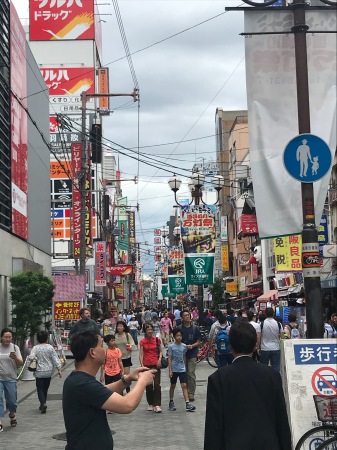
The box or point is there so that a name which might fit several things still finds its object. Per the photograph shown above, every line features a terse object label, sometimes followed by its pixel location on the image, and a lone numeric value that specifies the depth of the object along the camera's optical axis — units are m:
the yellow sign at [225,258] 65.44
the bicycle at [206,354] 25.19
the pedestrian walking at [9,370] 13.11
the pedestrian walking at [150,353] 14.94
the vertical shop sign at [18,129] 25.23
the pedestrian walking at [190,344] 15.77
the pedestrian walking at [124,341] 16.16
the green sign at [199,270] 25.95
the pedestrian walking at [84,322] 16.55
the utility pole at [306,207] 9.30
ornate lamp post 27.52
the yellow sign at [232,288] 63.66
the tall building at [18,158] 24.09
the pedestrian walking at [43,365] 14.87
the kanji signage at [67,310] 29.17
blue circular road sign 9.21
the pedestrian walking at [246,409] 5.12
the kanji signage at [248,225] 48.91
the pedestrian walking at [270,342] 16.59
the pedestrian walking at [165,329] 31.59
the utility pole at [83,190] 29.08
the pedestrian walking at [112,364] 14.97
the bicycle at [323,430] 7.55
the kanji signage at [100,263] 54.97
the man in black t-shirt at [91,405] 4.88
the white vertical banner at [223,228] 66.94
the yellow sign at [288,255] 33.72
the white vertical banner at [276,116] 9.63
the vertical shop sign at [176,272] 44.27
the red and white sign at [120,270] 71.75
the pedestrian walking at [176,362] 15.06
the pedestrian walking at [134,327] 33.88
